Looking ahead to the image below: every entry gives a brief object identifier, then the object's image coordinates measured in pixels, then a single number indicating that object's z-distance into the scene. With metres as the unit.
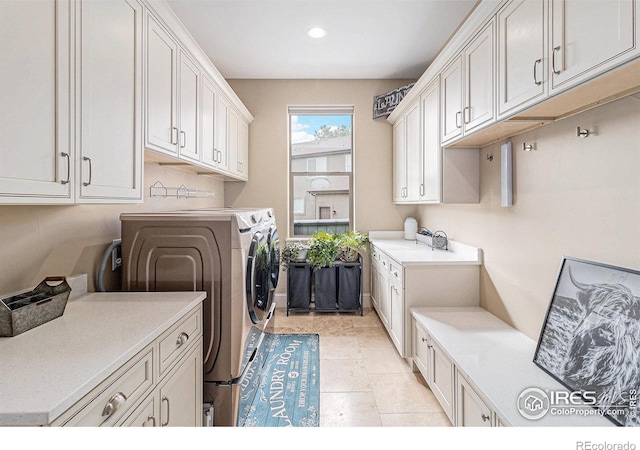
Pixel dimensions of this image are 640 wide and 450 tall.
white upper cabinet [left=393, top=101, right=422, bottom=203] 3.17
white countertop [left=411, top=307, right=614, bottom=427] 1.22
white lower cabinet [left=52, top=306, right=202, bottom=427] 0.91
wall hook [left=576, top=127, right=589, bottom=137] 1.49
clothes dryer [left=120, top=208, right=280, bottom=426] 1.76
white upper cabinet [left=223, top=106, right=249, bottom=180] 3.33
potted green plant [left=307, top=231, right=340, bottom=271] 3.76
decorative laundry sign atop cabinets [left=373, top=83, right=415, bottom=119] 3.78
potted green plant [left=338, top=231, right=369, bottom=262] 3.85
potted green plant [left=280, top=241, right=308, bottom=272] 3.94
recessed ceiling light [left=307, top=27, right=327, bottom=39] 2.95
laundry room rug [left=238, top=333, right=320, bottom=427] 1.99
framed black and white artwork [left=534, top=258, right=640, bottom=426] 1.15
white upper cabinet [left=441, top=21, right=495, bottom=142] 1.82
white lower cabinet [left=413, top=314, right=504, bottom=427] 1.45
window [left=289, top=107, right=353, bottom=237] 4.32
